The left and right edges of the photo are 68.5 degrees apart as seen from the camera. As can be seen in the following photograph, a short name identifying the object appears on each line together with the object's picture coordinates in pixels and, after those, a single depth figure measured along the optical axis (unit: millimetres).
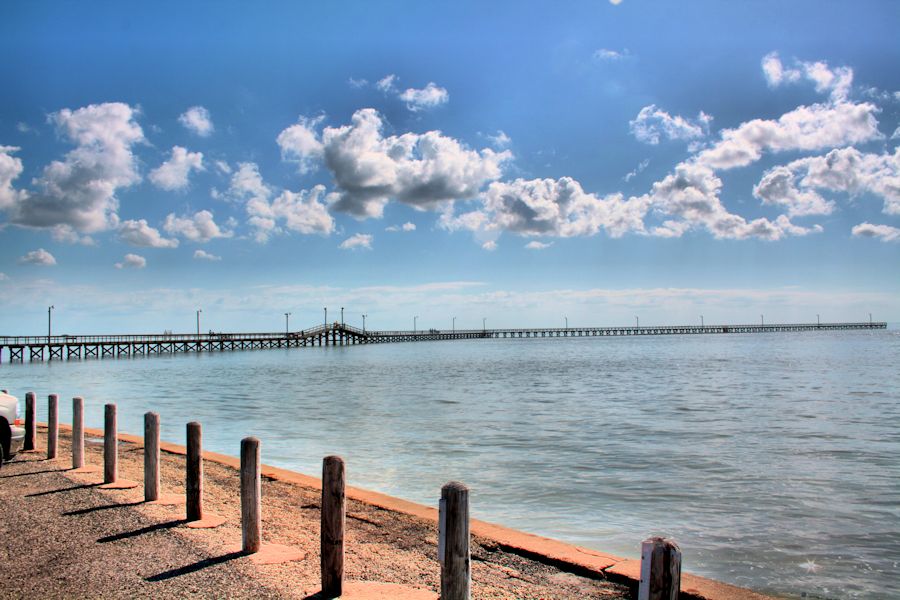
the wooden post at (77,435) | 9688
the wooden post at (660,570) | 2963
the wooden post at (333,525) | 4777
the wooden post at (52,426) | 10508
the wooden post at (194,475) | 6656
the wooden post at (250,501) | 5828
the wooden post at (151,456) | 7500
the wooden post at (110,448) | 8633
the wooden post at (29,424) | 11492
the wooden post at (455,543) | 3850
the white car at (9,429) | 9602
